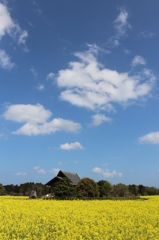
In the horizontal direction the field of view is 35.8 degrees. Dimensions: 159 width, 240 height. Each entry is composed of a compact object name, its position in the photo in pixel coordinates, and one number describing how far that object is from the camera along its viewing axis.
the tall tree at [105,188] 33.84
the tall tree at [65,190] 30.58
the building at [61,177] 40.88
